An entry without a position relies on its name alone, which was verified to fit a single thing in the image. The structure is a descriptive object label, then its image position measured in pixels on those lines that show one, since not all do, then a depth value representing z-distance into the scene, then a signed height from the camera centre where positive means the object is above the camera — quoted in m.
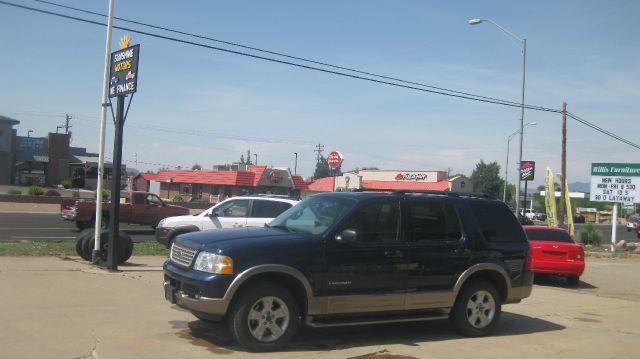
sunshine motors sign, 12.17 +2.42
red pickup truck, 23.34 -0.93
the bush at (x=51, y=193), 45.83 -0.73
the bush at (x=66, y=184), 61.56 +0.04
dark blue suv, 6.61 -0.82
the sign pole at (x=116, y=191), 12.17 -0.08
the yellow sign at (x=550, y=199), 35.91 +0.63
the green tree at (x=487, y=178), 86.81 +4.13
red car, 15.04 -1.20
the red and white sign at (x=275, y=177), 61.72 +1.87
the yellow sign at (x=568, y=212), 33.14 -0.12
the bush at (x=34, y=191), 44.62 -0.62
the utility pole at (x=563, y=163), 31.22 +2.51
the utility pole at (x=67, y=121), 93.74 +9.99
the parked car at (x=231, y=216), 14.83 -0.58
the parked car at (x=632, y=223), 54.84 -0.92
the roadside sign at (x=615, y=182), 29.58 +1.53
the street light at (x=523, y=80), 24.06 +6.37
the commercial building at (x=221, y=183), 61.53 +1.07
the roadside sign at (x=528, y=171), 36.34 +2.27
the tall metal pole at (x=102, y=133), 12.70 +1.14
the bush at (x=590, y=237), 32.14 -1.41
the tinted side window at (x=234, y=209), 15.02 -0.41
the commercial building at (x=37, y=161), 62.92 +2.39
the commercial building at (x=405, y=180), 65.28 +2.50
